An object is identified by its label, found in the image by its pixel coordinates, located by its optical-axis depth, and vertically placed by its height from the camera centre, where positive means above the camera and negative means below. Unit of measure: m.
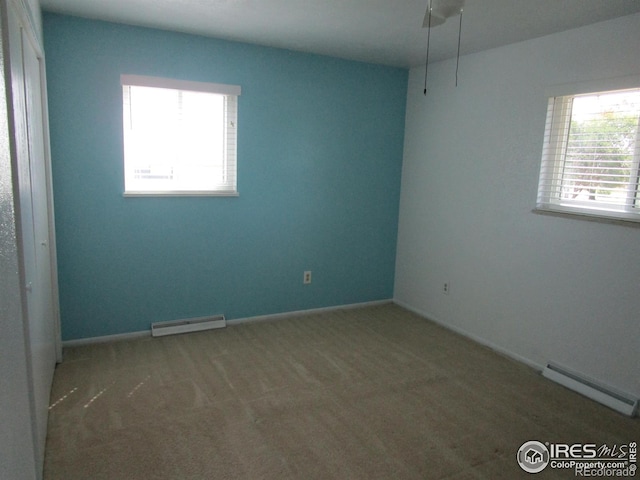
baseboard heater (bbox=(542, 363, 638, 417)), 2.73 -1.30
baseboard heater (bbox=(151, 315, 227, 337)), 3.62 -1.28
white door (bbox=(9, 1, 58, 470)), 1.72 -0.25
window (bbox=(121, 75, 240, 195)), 3.40 +0.26
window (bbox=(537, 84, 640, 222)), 2.77 +0.20
